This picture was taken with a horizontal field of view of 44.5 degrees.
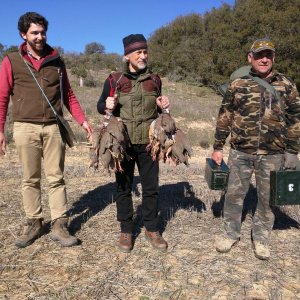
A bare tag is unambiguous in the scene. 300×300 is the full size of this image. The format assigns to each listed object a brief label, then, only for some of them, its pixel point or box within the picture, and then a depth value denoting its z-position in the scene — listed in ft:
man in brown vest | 13.09
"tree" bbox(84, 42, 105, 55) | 177.45
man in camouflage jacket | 12.97
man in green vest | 12.86
